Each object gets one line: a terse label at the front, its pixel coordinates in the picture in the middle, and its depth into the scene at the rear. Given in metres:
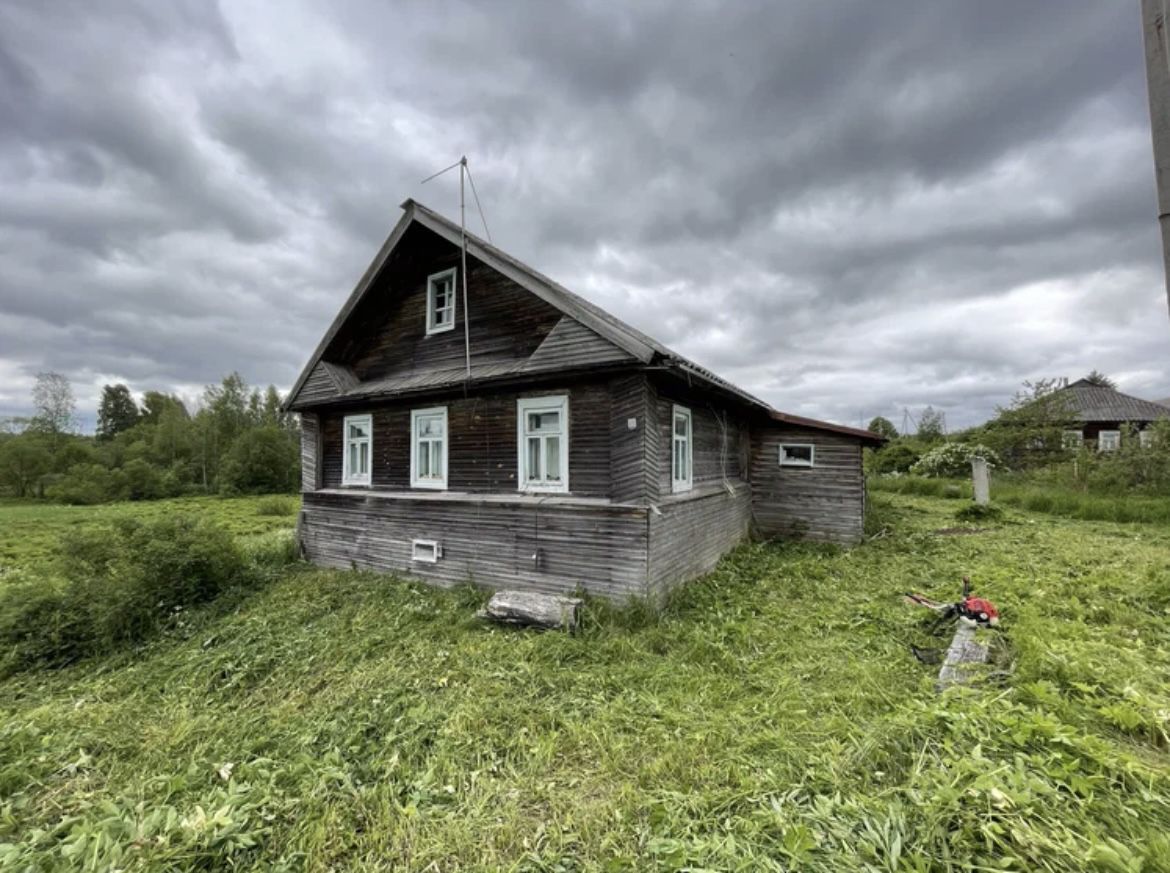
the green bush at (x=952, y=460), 23.27
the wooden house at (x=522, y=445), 6.79
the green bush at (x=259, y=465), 38.72
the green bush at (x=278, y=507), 27.90
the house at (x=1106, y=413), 28.38
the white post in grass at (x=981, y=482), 15.96
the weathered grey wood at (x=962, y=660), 3.89
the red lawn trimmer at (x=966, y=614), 4.77
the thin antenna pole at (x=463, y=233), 7.98
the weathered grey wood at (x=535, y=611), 6.11
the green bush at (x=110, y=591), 7.09
